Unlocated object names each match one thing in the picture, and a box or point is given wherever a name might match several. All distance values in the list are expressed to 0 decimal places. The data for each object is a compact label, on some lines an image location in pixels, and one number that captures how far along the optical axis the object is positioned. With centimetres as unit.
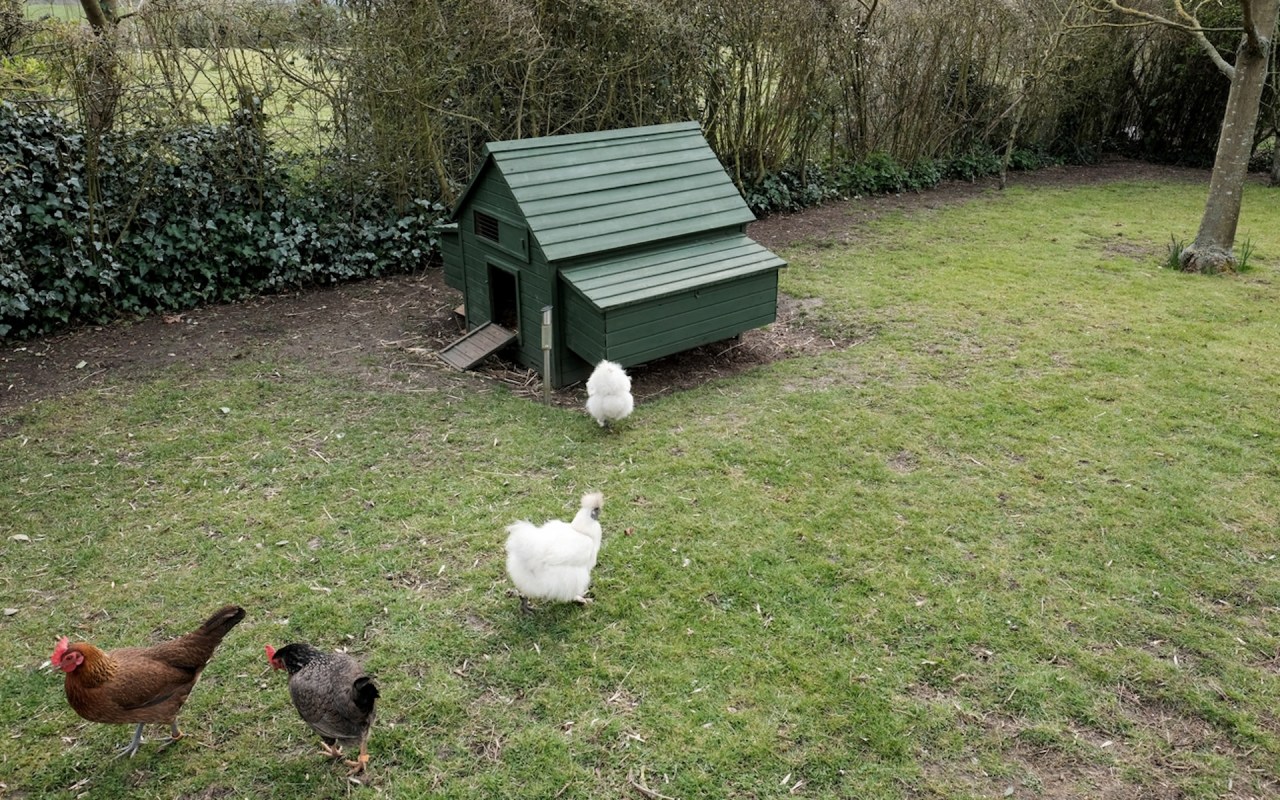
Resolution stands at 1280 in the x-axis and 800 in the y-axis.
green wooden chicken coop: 707
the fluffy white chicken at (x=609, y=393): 624
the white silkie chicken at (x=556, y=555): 429
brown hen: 345
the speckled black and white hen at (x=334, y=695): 344
